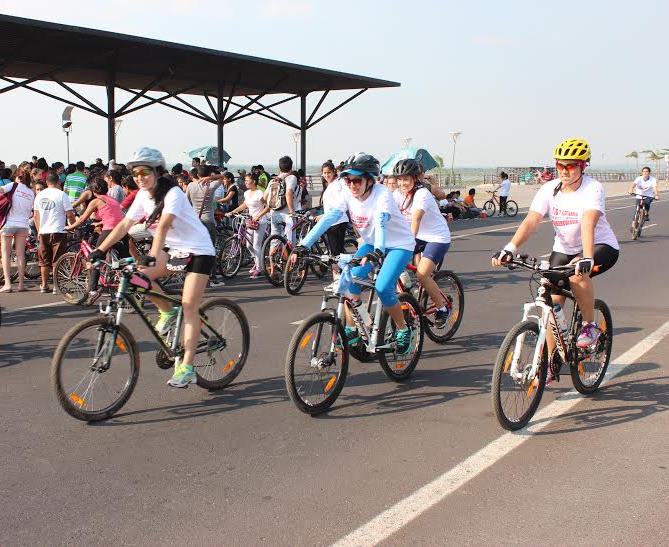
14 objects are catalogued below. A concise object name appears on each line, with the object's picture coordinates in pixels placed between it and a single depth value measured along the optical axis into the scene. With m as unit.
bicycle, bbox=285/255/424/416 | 5.43
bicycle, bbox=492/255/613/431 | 5.07
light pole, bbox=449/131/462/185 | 42.69
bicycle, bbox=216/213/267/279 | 13.04
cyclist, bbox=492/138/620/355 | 5.62
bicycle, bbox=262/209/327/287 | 12.10
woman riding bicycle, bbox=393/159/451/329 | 7.82
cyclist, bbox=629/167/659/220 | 20.33
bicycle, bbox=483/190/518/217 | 31.03
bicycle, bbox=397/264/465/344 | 7.90
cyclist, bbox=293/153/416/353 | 6.17
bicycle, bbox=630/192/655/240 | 19.83
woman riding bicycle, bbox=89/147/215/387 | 5.77
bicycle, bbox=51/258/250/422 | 5.26
